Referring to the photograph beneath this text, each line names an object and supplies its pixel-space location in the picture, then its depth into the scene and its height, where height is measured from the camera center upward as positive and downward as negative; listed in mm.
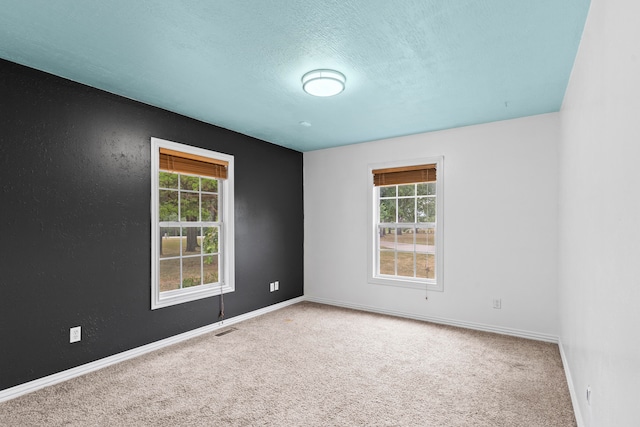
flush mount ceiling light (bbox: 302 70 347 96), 2695 +1103
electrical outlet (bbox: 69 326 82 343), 2857 -997
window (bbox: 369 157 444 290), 4457 -95
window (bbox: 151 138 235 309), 3544 -71
